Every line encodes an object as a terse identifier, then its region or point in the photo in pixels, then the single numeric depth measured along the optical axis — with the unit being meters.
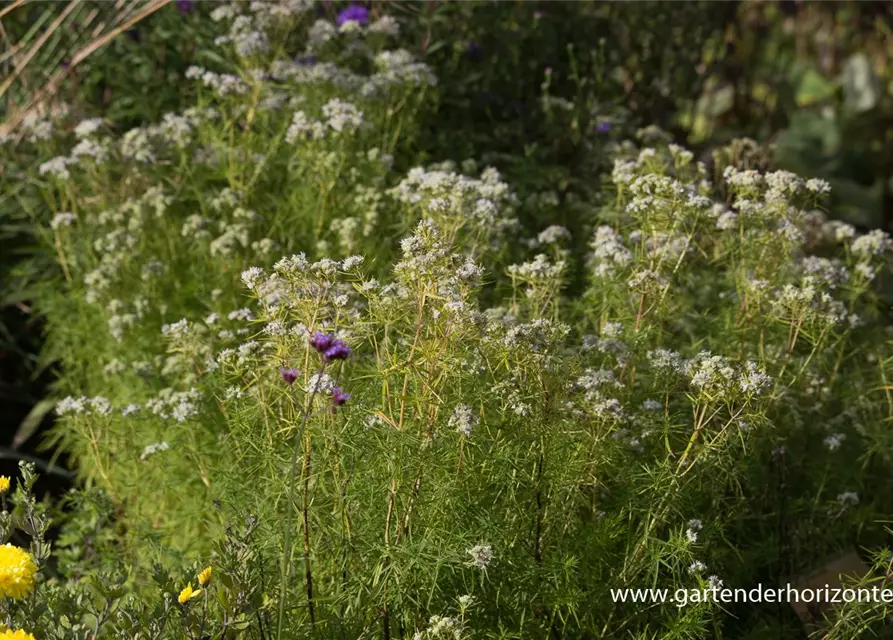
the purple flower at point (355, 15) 3.53
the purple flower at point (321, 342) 2.18
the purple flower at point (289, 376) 2.25
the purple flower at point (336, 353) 2.18
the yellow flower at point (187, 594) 2.26
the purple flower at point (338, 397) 2.32
